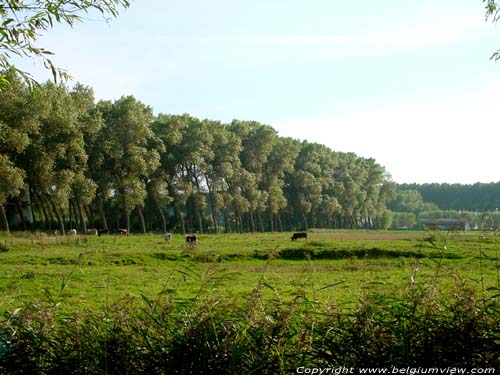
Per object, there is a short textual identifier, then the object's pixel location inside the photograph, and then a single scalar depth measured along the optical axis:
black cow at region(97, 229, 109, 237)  64.76
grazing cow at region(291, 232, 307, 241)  58.45
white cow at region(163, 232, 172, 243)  54.80
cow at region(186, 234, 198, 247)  49.56
